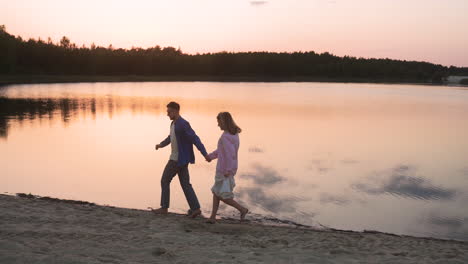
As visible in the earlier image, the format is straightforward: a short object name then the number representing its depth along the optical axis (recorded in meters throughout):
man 7.57
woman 7.07
